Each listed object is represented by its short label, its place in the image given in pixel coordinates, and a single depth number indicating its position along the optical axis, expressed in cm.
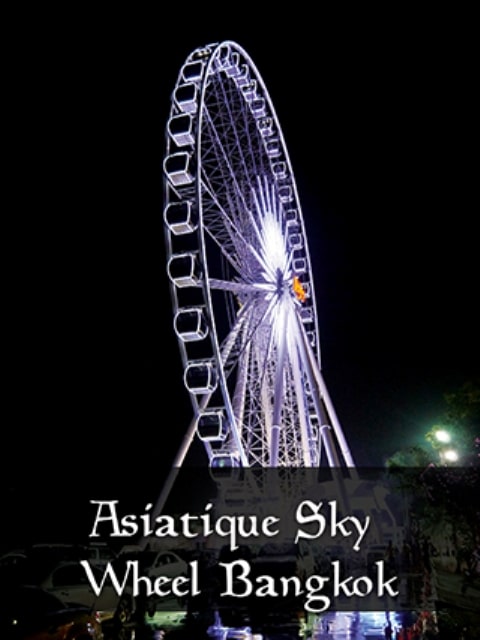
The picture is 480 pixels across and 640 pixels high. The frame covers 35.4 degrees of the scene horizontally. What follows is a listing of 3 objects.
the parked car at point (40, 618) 762
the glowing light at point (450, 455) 2627
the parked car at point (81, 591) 1110
